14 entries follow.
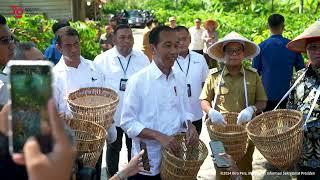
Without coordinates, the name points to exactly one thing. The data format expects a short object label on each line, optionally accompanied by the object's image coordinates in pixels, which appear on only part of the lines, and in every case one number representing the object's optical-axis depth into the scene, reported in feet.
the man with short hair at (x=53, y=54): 18.76
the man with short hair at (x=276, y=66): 18.72
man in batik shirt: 11.04
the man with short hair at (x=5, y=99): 4.81
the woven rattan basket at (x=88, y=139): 10.03
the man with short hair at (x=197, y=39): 39.93
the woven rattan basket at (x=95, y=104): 11.42
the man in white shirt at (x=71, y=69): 12.88
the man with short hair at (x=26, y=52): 9.97
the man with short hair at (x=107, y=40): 37.89
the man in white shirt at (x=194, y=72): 16.56
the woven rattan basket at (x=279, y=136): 10.12
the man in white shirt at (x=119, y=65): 15.96
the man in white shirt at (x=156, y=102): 11.00
